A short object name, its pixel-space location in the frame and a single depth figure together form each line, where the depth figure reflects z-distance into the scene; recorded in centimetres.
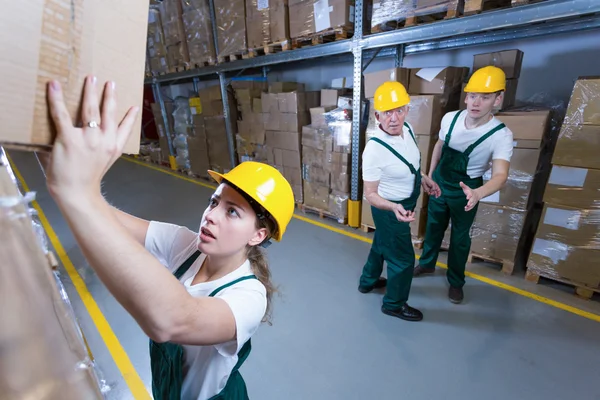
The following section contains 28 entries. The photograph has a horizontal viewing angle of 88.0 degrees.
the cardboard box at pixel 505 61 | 317
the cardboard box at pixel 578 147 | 267
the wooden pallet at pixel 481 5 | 286
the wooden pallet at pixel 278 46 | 459
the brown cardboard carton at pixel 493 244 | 338
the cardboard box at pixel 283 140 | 509
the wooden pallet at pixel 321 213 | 483
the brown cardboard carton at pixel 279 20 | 442
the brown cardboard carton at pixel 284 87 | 541
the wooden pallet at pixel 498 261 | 341
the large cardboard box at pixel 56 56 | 50
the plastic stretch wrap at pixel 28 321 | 37
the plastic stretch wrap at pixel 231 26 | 509
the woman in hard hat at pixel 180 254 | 55
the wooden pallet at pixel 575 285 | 297
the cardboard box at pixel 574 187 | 275
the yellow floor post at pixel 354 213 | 457
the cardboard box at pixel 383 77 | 363
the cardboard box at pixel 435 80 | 353
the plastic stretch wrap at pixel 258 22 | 466
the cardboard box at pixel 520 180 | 311
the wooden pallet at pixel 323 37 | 403
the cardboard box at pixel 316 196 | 495
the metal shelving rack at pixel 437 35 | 258
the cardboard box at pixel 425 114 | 355
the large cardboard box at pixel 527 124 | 299
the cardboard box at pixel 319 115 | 465
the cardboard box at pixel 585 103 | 259
